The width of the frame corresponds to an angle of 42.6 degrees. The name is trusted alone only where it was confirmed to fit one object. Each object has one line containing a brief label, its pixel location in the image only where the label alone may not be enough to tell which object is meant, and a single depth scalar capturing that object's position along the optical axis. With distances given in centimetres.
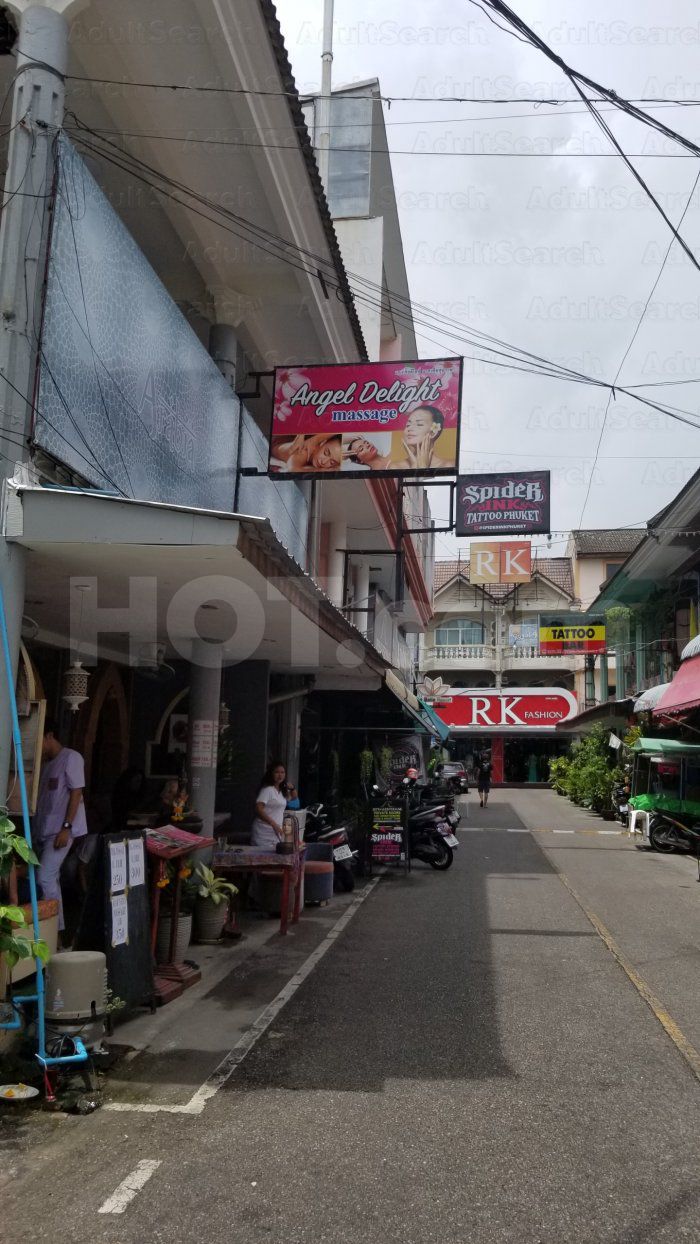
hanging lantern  696
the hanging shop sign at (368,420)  886
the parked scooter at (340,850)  1116
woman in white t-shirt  934
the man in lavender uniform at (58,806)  642
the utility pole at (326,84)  1568
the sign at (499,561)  4138
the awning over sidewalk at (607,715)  2616
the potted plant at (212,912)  797
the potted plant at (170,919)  679
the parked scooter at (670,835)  1741
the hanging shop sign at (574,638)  4075
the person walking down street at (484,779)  2919
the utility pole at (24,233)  538
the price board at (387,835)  1313
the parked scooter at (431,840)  1397
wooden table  818
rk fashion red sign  4269
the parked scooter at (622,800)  2319
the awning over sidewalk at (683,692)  1719
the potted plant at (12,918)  447
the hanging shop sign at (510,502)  1562
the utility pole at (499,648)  4608
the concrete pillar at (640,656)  3070
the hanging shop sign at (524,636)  4653
